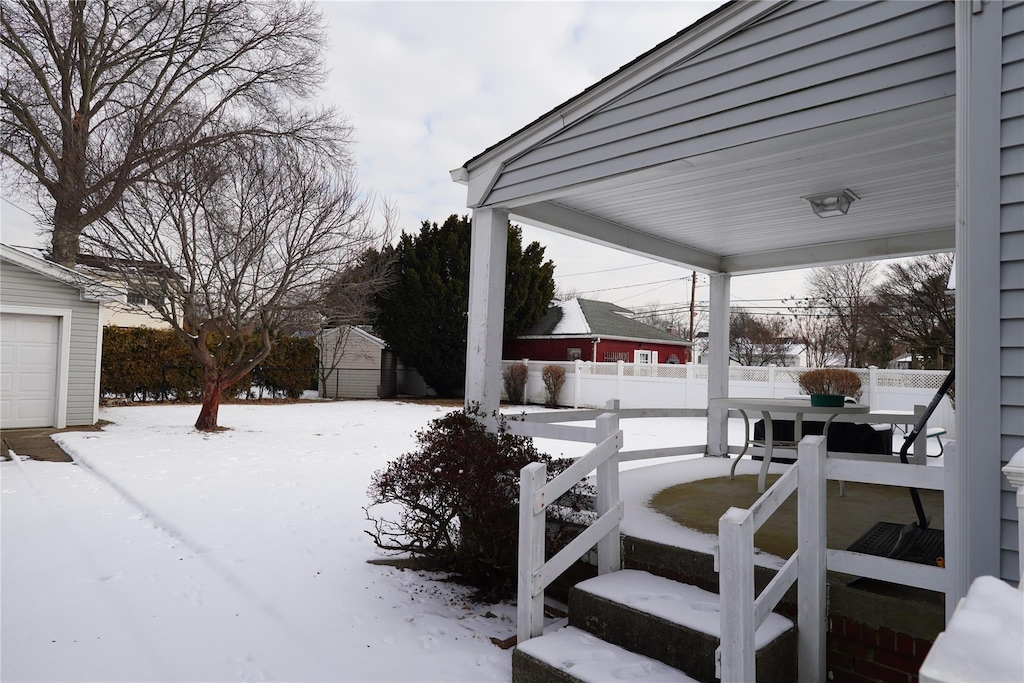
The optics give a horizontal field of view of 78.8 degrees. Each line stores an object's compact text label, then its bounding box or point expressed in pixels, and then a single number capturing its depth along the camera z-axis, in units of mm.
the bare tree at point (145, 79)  14000
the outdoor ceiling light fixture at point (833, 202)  4355
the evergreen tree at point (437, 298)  19797
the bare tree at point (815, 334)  28359
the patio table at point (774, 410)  4500
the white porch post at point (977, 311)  2322
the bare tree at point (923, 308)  17672
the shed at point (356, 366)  21359
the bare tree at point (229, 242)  10516
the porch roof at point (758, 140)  2729
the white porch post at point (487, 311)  4406
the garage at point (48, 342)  10781
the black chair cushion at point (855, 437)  6105
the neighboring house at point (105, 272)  10750
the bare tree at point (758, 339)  34469
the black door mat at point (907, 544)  2816
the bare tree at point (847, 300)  25094
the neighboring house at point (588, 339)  21609
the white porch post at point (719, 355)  6879
